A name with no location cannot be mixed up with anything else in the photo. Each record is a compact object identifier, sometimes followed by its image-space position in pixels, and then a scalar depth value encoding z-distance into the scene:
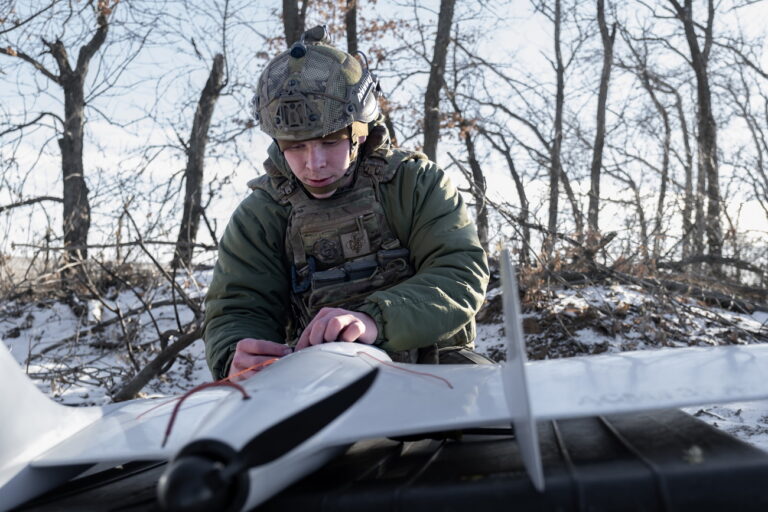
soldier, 2.15
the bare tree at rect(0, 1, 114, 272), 9.55
